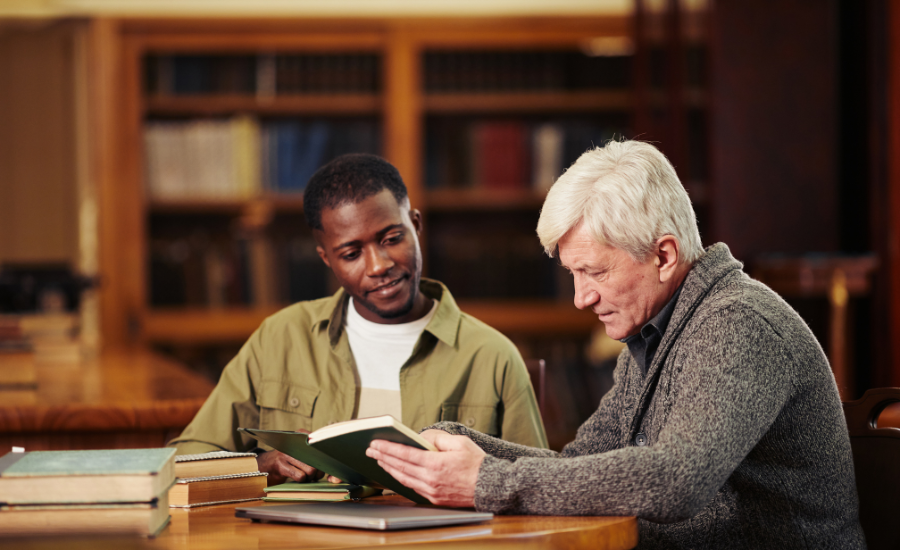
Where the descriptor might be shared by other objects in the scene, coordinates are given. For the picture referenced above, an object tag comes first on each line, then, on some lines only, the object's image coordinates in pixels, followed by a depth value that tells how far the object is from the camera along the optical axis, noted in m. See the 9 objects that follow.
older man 2.51
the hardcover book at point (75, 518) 2.45
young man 2.98
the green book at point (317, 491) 2.64
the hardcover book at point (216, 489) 2.63
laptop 2.47
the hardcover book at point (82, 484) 2.45
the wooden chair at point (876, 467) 2.75
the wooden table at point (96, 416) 3.33
